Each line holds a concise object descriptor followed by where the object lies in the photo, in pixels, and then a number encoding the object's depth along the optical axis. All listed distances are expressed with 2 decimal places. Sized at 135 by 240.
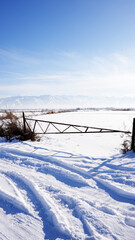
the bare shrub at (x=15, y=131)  8.11
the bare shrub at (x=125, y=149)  5.61
